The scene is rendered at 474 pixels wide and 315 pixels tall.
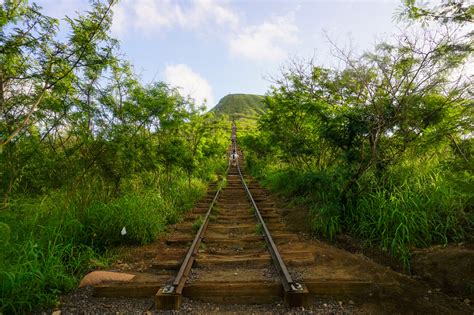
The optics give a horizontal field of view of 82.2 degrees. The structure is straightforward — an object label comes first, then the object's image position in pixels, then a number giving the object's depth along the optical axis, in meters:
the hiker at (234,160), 29.04
